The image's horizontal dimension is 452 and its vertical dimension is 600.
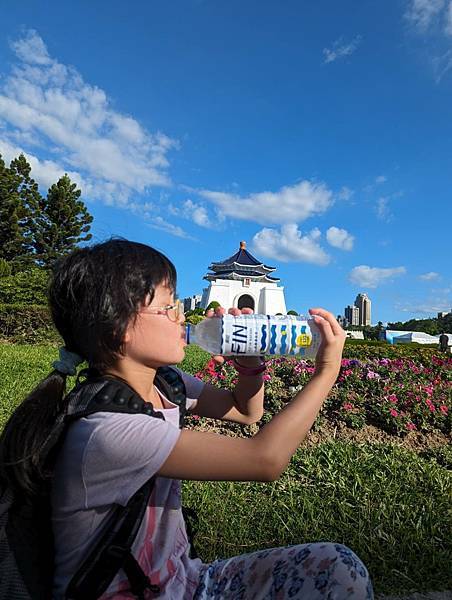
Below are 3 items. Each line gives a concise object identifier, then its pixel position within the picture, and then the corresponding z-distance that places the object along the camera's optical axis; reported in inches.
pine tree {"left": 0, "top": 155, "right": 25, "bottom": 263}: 990.4
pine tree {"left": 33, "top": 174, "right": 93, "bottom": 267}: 1107.2
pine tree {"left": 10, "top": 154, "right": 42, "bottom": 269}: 1040.8
